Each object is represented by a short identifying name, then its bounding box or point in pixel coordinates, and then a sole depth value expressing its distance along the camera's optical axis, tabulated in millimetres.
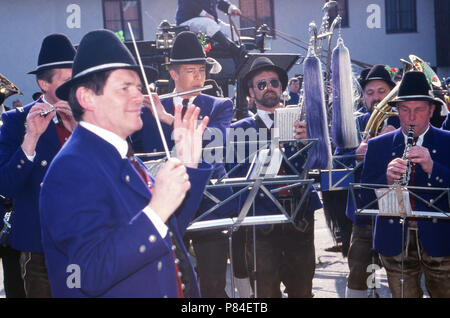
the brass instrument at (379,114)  6227
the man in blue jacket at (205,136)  4824
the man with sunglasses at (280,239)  5137
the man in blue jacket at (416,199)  4652
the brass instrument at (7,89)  6040
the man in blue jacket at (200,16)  11227
